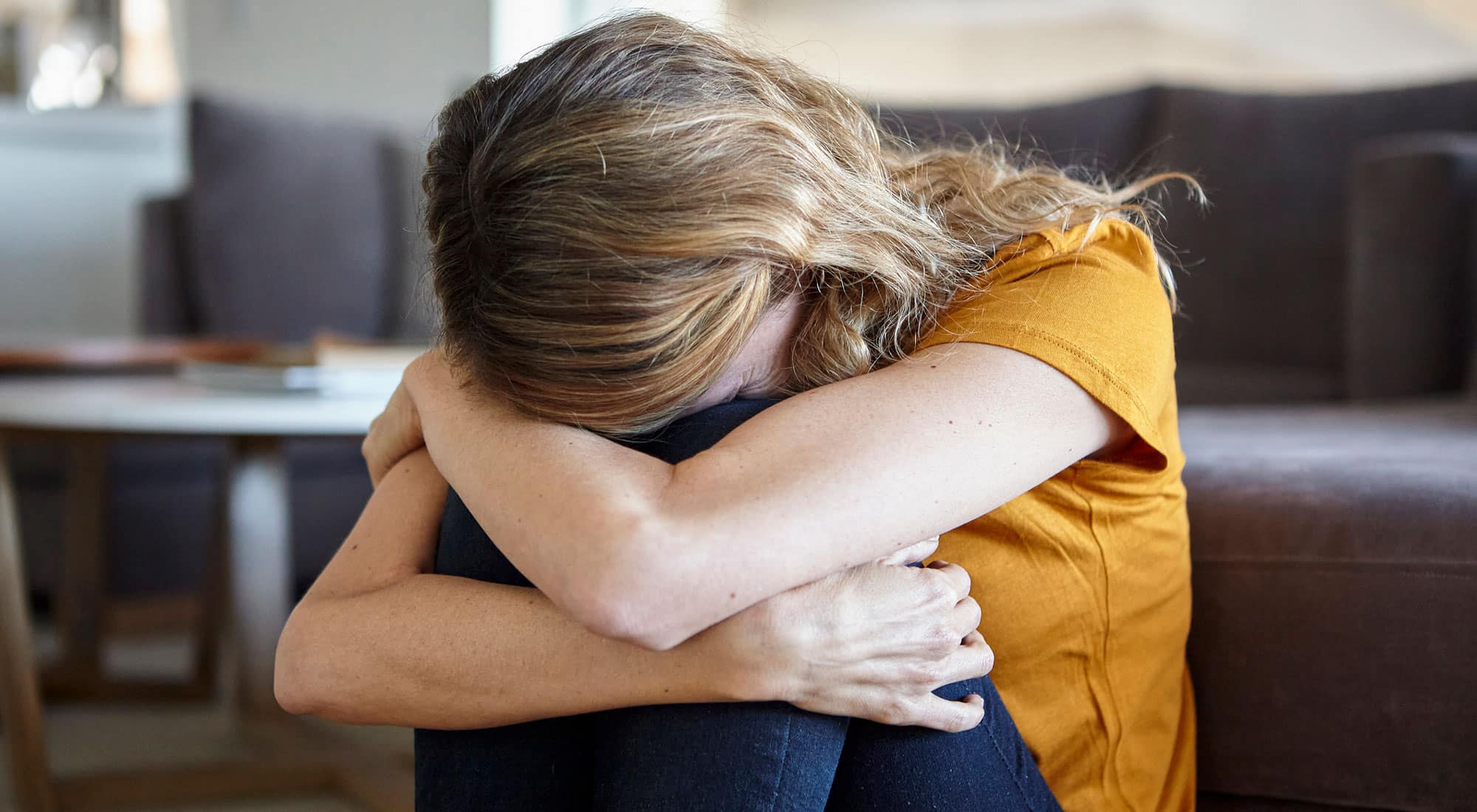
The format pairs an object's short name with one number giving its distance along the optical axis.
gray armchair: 1.92
